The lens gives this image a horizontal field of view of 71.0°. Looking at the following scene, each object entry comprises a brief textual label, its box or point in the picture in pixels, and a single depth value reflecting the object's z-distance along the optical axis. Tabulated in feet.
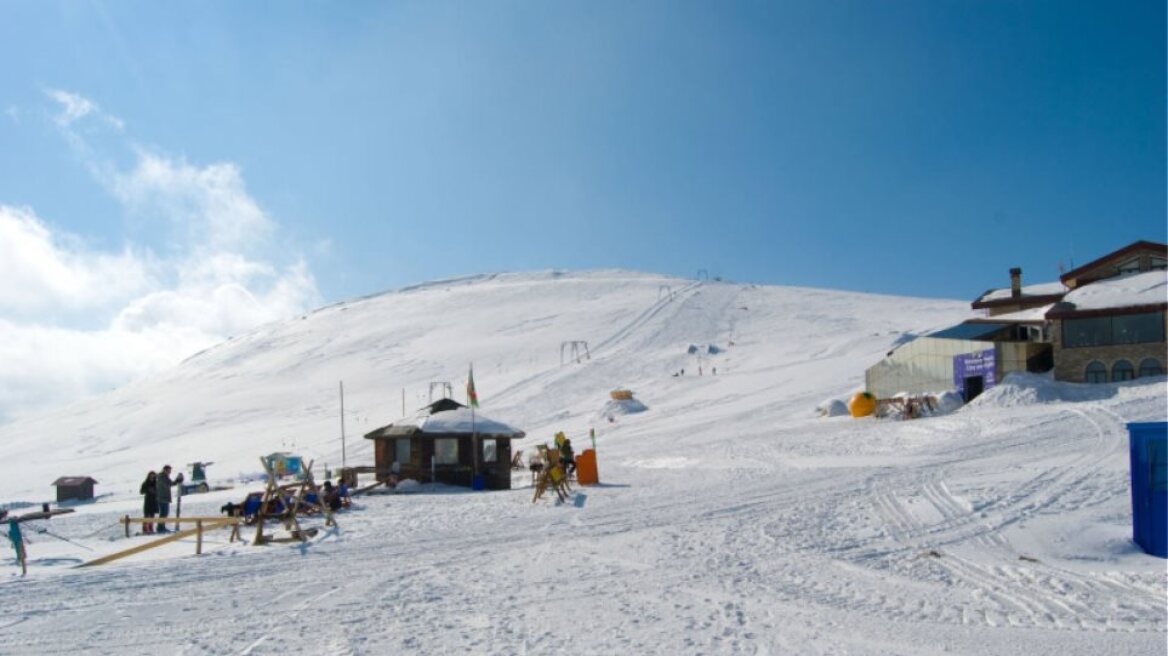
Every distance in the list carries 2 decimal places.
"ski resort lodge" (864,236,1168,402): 91.35
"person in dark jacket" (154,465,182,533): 56.49
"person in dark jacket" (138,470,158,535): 54.54
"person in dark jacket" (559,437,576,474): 63.98
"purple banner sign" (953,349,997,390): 98.13
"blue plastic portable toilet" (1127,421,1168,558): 34.06
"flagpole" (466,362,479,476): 79.77
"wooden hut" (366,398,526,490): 79.92
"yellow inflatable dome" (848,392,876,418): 101.91
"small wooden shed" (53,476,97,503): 99.55
